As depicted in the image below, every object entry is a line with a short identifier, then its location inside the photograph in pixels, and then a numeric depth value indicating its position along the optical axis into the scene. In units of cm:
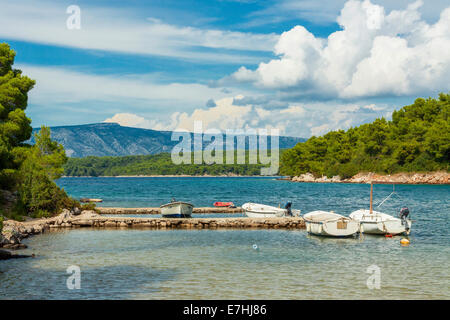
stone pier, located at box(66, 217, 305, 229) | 4122
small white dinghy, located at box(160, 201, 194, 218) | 4641
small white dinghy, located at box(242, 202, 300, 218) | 4693
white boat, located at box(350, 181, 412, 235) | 3594
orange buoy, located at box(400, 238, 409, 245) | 3168
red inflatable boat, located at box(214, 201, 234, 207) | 6306
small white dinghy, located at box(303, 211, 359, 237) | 3469
